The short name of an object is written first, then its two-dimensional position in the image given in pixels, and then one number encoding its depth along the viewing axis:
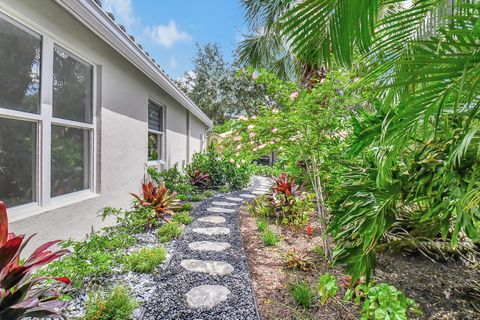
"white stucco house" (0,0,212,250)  2.46
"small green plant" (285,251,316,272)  3.00
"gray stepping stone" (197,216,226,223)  4.81
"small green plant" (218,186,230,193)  8.08
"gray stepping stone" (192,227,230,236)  4.12
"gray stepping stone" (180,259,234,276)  2.86
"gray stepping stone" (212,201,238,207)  6.22
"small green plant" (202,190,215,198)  7.25
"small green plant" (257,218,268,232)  4.21
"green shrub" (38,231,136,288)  2.25
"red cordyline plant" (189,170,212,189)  8.30
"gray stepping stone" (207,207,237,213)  5.59
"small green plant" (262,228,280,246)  3.73
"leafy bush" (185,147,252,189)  8.86
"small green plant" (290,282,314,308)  2.27
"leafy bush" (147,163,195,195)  6.11
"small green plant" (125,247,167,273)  2.79
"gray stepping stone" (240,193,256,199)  7.32
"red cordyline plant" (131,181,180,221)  4.40
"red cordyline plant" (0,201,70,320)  1.59
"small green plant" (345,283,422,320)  1.56
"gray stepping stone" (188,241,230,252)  3.49
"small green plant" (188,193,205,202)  6.64
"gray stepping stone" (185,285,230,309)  2.26
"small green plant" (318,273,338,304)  1.89
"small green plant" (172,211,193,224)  4.55
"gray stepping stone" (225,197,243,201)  6.98
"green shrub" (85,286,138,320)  1.90
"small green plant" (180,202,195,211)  5.46
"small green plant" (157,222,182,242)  3.73
